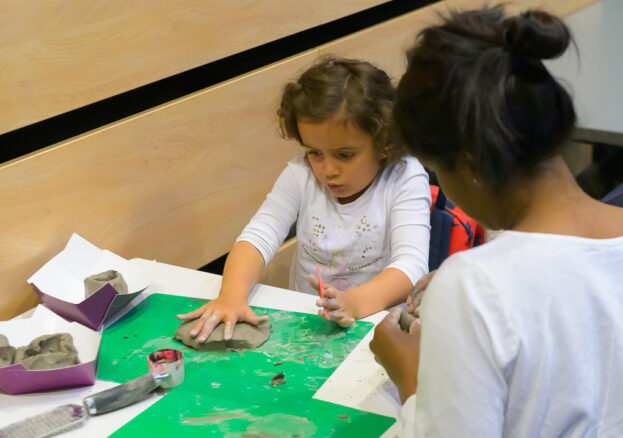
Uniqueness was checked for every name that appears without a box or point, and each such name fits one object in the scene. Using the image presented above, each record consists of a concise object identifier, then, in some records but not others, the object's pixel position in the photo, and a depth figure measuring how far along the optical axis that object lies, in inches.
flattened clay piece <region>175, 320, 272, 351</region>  45.4
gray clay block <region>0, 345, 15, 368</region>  43.1
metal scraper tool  37.5
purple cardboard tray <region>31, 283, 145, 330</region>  47.6
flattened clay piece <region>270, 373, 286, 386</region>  40.7
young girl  50.6
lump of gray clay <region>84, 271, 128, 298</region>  50.8
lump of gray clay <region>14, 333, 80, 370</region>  42.4
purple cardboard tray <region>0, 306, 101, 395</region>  40.7
